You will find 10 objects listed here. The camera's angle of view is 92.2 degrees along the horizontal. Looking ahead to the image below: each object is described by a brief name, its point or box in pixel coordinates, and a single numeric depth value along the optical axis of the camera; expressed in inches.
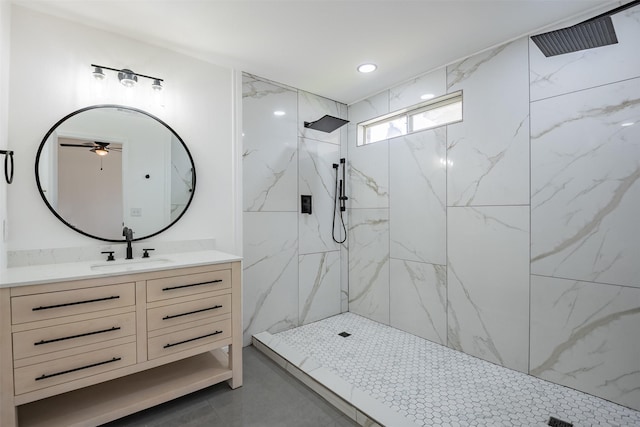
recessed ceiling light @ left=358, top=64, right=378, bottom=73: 106.3
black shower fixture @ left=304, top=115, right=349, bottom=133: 116.7
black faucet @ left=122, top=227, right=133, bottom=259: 85.5
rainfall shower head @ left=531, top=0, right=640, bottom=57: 58.9
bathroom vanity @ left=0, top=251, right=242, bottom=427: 59.1
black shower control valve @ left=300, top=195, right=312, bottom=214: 127.2
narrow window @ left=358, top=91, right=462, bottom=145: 107.8
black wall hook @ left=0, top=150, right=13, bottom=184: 70.2
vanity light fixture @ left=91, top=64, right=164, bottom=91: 81.4
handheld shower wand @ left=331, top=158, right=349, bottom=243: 139.6
